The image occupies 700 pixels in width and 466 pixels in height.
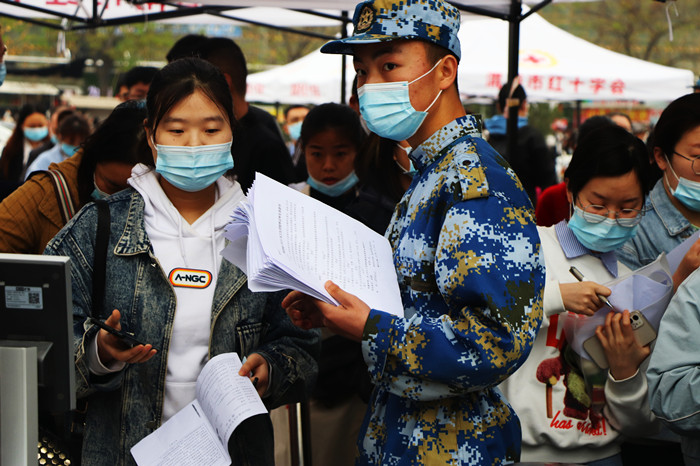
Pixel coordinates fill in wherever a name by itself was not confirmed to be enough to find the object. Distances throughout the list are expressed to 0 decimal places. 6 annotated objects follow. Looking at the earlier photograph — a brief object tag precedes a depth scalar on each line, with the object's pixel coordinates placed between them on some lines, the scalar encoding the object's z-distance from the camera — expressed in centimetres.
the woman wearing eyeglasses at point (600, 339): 282
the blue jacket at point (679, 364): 252
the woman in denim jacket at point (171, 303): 243
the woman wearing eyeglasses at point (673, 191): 330
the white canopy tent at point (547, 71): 1062
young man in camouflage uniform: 186
